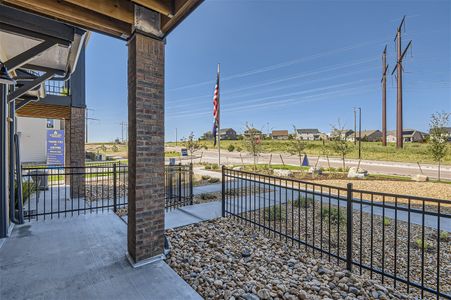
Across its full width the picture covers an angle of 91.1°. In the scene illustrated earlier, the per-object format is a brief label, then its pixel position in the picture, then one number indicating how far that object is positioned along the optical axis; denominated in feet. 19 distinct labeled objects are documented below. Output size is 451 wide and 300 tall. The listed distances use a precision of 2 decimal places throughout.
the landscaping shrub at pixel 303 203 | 20.61
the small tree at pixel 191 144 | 59.16
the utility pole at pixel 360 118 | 98.22
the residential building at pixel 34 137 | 58.85
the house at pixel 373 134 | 218.18
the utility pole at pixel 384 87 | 92.02
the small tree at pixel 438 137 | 37.14
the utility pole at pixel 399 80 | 80.64
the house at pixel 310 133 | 250.16
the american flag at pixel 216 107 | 41.83
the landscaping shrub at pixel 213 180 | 33.72
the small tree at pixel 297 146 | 48.74
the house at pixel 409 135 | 209.15
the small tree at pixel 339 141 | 45.56
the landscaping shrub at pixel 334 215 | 16.17
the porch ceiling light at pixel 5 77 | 8.89
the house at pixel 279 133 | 260.17
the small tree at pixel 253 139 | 48.21
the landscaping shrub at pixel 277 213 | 17.00
